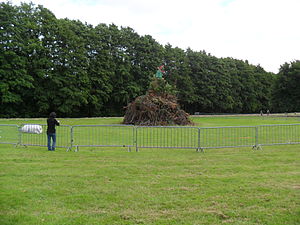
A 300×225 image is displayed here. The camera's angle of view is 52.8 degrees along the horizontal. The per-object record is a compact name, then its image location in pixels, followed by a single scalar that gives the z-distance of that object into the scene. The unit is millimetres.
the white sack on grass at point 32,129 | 13954
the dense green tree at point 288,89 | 55969
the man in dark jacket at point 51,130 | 11353
